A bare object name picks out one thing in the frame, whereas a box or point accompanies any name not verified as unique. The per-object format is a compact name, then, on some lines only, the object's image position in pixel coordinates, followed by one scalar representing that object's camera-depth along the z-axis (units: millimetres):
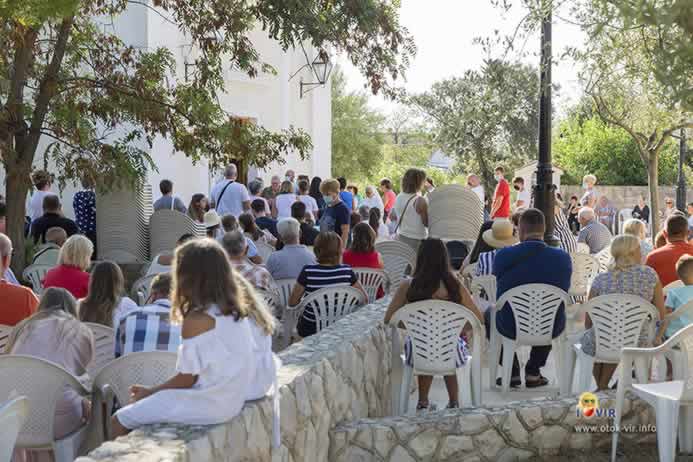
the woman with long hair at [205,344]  4422
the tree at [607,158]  43812
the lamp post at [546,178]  11367
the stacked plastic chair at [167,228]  13148
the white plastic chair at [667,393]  5621
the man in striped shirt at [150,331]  5559
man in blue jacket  8188
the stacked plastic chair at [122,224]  13609
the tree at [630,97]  11844
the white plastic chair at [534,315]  8109
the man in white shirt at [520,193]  20297
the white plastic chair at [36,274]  9844
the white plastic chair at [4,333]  6328
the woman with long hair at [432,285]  7254
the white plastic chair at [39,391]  5004
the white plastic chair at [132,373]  5160
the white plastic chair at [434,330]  7090
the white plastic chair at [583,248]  12895
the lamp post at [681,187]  30078
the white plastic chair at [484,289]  9164
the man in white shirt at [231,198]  15531
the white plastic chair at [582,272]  11227
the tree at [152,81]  10617
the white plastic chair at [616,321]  7297
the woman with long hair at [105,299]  6633
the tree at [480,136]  51438
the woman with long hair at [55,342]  5535
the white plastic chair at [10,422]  4082
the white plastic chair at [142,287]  8953
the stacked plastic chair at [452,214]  13172
